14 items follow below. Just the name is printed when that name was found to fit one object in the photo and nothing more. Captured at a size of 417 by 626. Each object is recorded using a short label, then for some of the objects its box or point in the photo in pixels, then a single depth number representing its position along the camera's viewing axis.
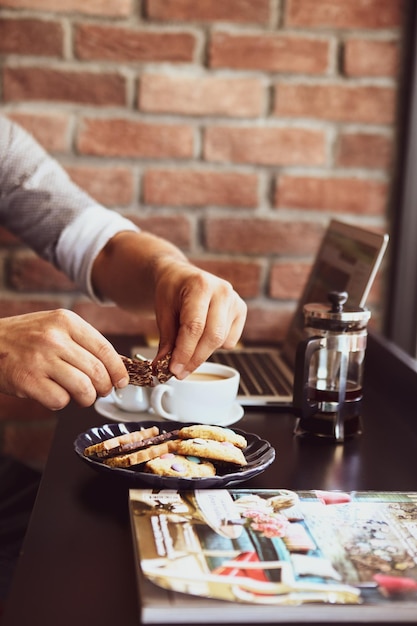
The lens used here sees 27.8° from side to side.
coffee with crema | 1.13
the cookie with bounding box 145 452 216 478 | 0.81
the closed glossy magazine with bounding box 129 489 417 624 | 0.60
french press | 1.03
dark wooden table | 0.63
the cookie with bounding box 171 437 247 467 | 0.84
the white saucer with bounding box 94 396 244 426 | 1.06
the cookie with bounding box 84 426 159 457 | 0.84
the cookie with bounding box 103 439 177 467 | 0.82
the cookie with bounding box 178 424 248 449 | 0.89
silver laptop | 1.23
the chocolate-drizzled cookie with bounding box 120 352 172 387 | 0.99
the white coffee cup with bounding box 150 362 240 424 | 1.02
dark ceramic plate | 0.79
